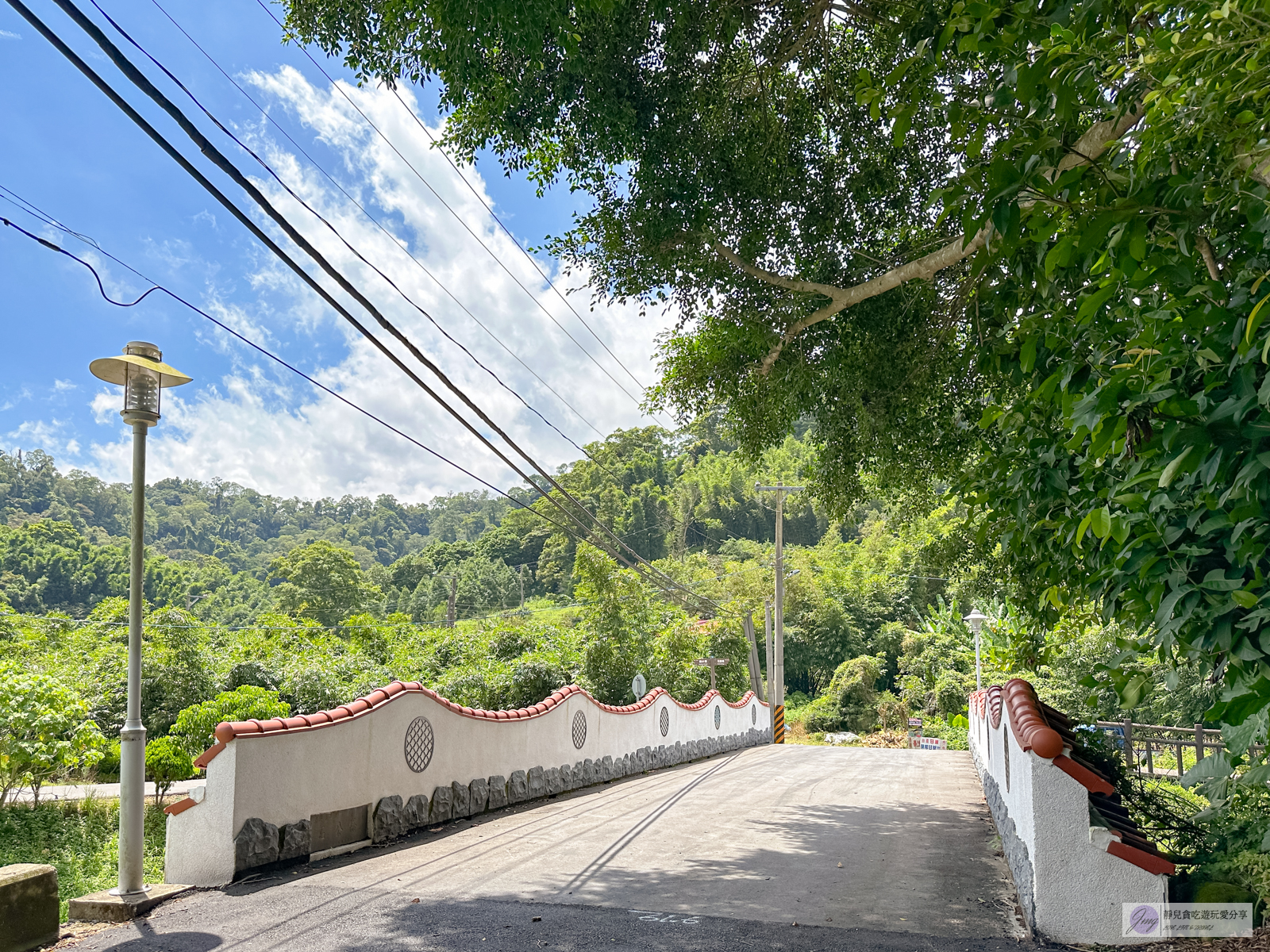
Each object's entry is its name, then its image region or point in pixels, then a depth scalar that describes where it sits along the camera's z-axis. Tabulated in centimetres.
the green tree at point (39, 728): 1038
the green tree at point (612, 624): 2288
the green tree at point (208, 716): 1289
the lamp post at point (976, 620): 2219
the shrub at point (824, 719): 4041
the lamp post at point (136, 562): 625
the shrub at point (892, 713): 3900
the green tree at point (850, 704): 4028
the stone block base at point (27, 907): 525
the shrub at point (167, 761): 1230
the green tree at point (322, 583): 5997
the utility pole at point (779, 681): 3098
